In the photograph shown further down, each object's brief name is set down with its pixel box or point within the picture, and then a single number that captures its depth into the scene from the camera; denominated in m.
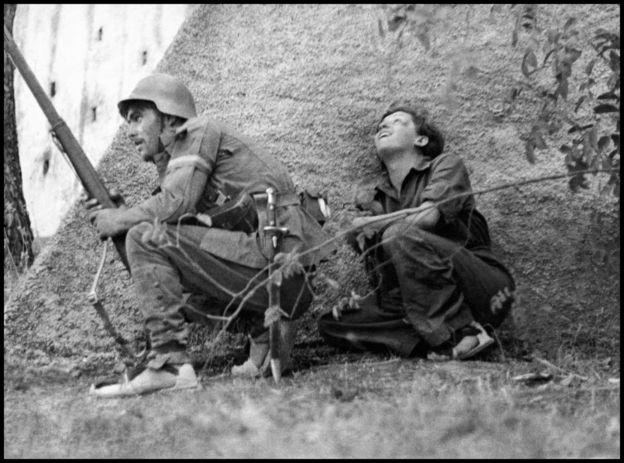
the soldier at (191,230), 6.34
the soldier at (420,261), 6.86
